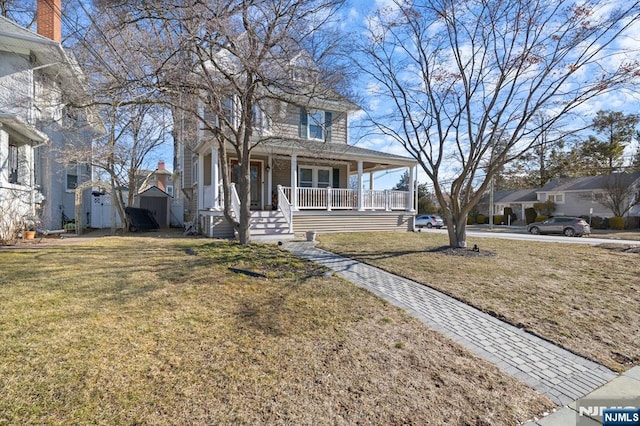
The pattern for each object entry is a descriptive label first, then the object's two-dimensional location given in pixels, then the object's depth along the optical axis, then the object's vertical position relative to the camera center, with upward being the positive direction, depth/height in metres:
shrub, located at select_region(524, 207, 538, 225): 33.59 -0.65
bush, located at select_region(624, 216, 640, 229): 25.94 -1.24
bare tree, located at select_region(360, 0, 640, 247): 8.01 +3.57
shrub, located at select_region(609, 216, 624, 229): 25.52 -1.14
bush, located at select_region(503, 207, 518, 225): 36.81 -0.71
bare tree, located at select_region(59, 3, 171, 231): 5.77 +2.82
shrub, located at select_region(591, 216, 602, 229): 27.47 -1.28
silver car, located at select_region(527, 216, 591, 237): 19.61 -1.20
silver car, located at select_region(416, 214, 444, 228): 28.58 -1.05
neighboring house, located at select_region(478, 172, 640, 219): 27.64 +1.50
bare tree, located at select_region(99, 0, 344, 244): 5.71 +3.24
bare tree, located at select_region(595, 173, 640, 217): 26.88 +1.41
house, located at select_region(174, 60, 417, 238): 11.53 +1.11
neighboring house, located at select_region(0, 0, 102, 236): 9.52 +3.28
